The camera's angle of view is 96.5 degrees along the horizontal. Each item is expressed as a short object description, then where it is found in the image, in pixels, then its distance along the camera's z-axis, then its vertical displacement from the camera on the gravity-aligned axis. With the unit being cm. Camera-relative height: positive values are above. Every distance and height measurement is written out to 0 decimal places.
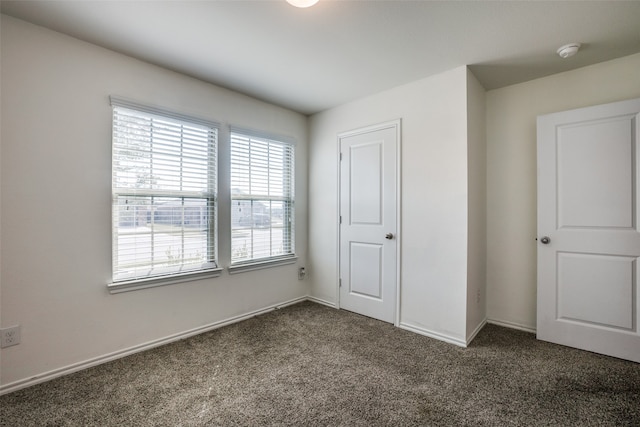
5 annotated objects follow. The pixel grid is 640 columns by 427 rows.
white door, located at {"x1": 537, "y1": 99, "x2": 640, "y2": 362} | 227 -11
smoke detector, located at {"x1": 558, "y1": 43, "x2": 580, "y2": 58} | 218 +129
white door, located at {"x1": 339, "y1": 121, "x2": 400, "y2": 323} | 303 -5
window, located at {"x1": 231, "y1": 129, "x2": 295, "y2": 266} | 313 +20
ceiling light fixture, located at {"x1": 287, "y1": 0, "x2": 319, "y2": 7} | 164 +124
